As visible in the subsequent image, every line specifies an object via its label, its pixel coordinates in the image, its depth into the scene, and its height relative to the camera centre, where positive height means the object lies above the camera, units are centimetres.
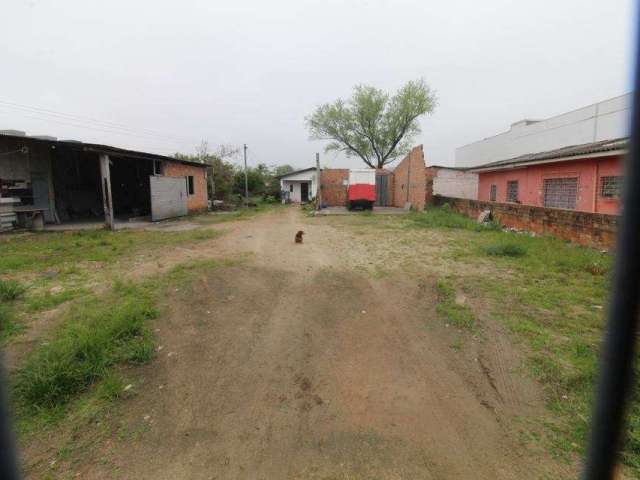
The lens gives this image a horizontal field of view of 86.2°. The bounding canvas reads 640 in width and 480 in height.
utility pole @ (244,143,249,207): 2528 +203
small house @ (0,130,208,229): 1216 +112
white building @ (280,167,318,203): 2942 +168
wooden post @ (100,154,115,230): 1231 +66
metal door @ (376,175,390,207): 2550 +95
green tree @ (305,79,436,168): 3303 +820
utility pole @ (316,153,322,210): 2098 +37
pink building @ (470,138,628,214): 1071 +79
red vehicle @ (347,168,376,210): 2023 +50
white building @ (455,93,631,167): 1750 +423
